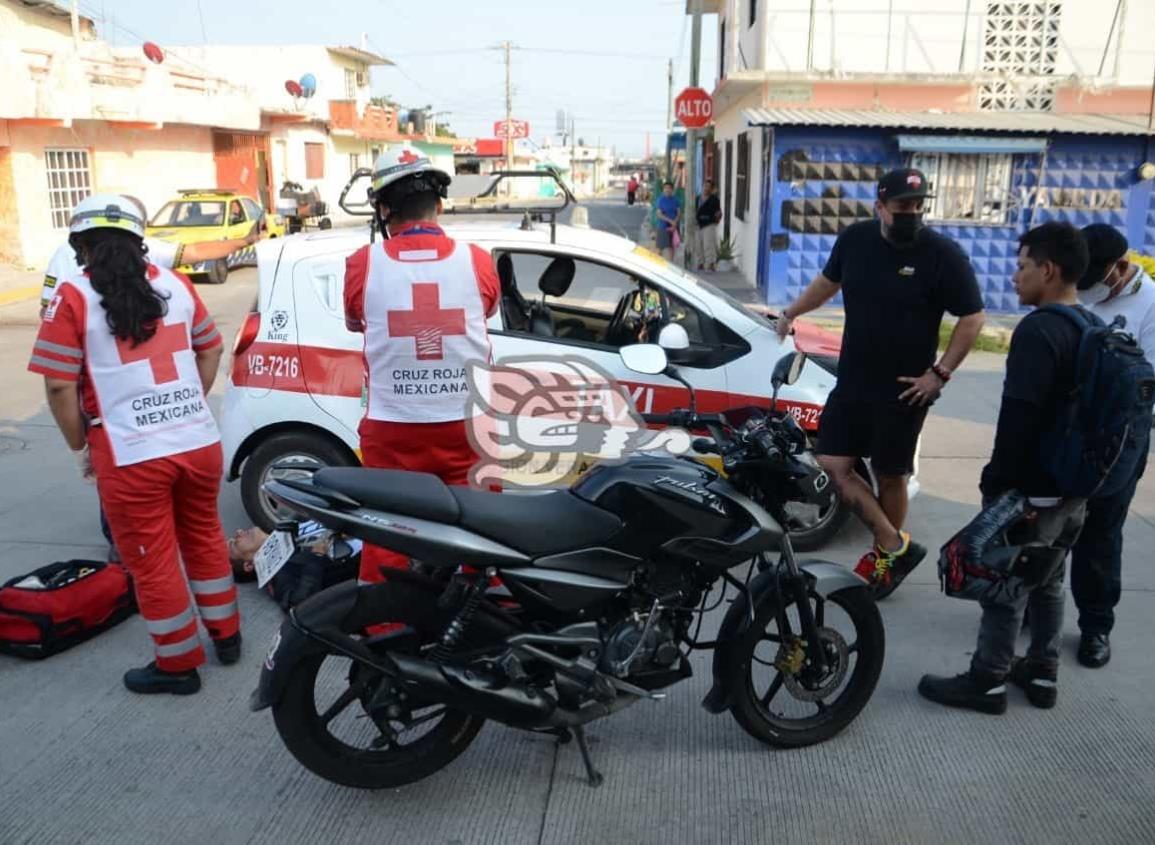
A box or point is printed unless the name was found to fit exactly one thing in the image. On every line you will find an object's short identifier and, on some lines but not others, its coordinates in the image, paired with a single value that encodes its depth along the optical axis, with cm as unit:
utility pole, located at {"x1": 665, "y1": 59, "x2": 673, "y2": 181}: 3275
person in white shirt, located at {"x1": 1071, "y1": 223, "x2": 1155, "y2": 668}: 387
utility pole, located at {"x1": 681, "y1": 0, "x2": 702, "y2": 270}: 1783
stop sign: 1646
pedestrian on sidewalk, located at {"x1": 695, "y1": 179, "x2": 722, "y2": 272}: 1875
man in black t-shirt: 415
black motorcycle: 292
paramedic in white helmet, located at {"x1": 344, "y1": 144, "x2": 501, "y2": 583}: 344
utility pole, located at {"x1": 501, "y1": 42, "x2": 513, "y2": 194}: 6874
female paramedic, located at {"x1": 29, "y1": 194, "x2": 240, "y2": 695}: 345
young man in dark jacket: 336
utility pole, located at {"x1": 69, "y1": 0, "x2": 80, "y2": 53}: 2329
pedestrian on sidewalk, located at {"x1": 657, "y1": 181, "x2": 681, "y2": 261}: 2175
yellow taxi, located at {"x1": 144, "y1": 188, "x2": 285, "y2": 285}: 1770
